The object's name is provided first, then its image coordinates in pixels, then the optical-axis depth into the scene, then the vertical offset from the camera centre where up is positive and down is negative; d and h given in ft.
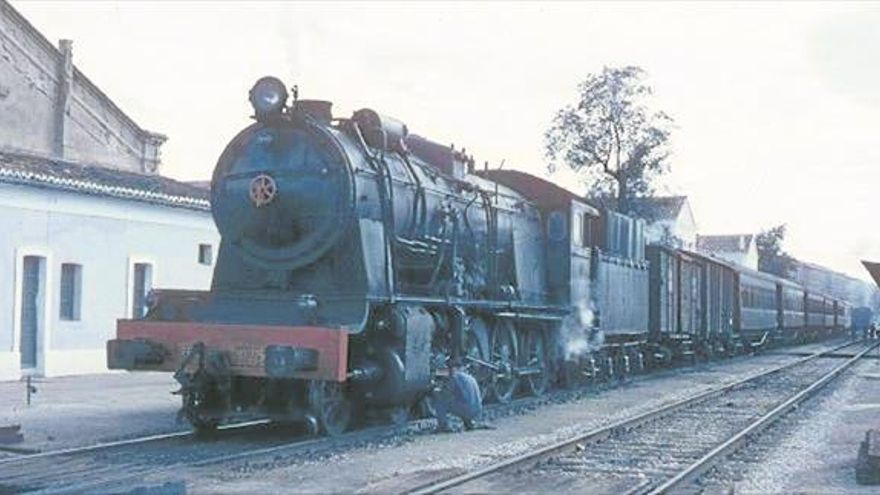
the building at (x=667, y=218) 106.20 +17.57
